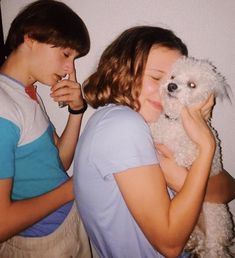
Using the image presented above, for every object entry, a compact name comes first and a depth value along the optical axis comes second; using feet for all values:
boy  3.62
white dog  4.29
